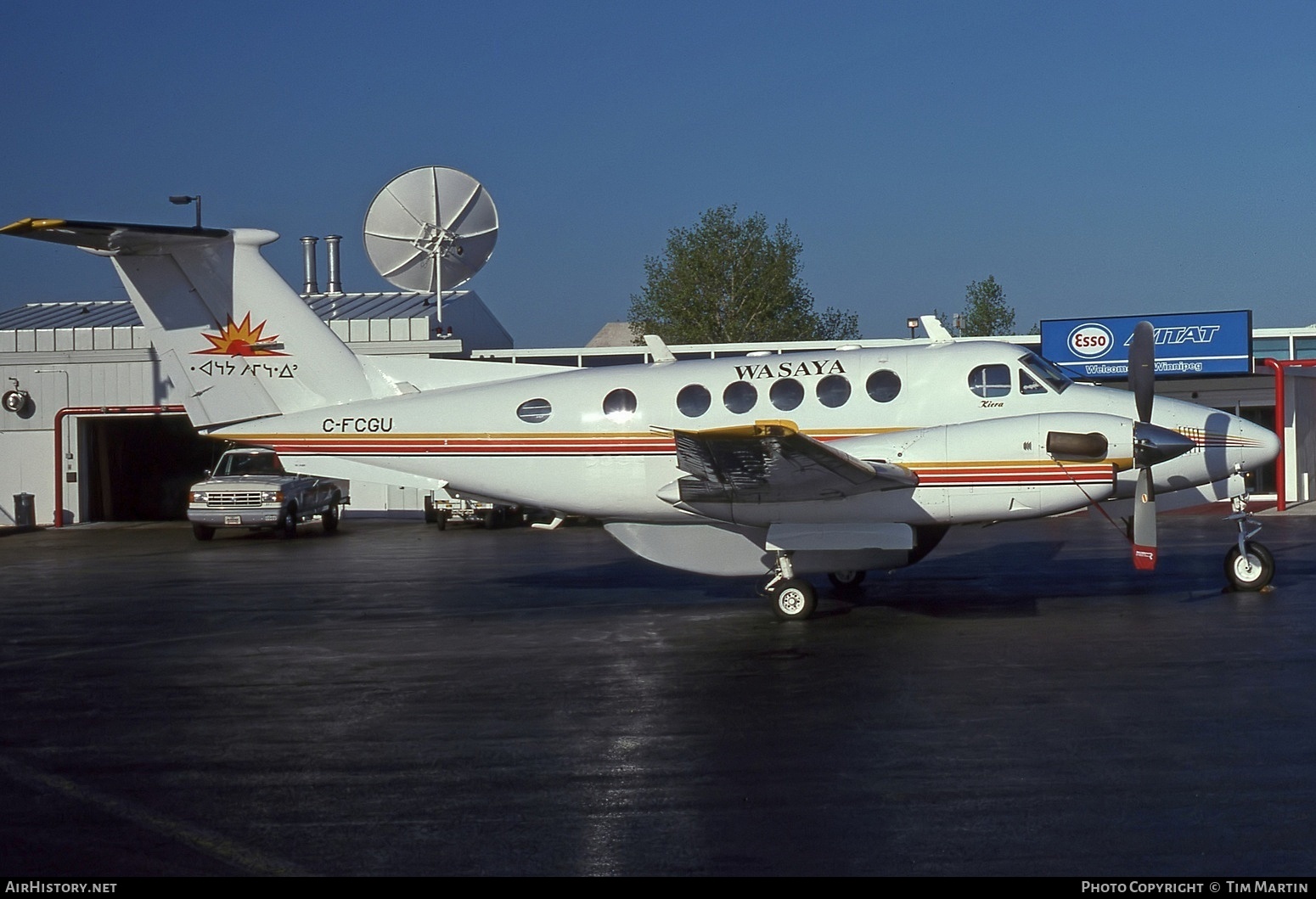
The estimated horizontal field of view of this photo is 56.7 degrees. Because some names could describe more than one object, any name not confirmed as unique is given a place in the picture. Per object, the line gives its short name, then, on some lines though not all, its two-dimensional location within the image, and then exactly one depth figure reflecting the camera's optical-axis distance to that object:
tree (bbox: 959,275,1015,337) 70.56
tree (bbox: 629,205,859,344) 59.03
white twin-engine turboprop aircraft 12.00
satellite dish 32.12
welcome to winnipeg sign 28.55
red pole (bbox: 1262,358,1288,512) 26.90
